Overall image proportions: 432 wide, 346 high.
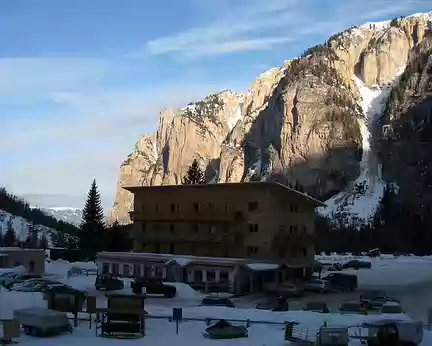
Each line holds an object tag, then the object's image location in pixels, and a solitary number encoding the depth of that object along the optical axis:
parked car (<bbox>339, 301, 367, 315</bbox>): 36.73
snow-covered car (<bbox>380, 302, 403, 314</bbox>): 36.81
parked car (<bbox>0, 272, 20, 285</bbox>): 49.38
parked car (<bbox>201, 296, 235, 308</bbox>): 39.97
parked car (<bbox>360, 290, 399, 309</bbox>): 42.53
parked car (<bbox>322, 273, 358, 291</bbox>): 57.38
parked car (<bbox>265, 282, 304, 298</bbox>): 50.78
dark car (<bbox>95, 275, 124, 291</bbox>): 50.12
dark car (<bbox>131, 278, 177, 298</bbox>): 46.25
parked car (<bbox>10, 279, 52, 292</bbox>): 44.12
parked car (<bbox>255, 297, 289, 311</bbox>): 38.17
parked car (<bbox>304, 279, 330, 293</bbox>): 54.94
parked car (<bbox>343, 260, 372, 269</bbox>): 89.25
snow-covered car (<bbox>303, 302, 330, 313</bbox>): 38.01
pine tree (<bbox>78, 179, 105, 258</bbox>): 93.12
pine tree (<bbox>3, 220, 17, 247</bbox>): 138.88
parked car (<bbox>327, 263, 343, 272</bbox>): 85.11
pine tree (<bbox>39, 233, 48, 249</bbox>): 145.44
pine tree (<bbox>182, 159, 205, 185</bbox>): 109.69
